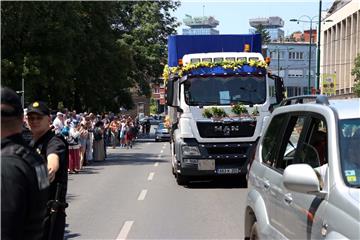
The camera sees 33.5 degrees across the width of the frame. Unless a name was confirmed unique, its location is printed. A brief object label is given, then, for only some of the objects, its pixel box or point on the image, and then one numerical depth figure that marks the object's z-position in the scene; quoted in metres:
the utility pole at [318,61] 38.02
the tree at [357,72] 44.66
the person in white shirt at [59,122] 17.20
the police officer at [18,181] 2.83
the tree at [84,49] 28.19
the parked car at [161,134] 45.91
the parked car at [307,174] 3.66
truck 13.97
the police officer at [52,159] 4.77
